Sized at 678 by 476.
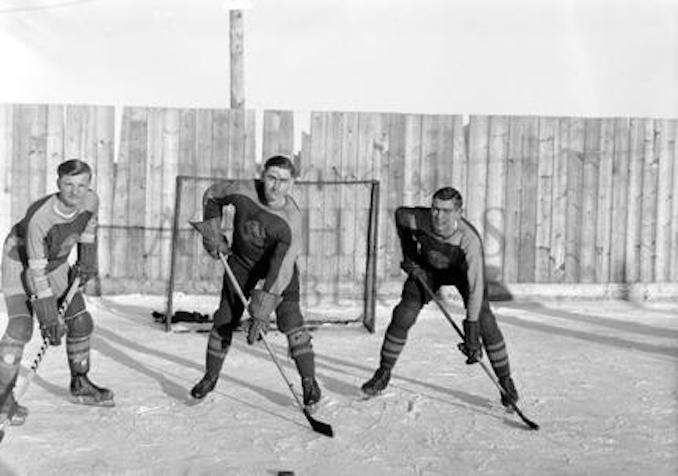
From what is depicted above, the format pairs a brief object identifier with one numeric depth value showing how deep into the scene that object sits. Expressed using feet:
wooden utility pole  40.83
